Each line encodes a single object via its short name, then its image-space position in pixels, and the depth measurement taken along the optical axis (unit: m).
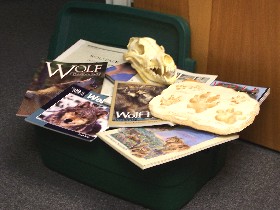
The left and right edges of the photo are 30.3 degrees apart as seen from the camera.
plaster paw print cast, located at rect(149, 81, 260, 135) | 1.04
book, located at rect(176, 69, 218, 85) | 1.21
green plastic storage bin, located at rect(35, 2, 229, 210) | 1.08
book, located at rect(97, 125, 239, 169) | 0.98
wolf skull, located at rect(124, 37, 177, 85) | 1.20
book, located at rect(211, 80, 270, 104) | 1.14
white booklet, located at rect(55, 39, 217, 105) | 1.26
